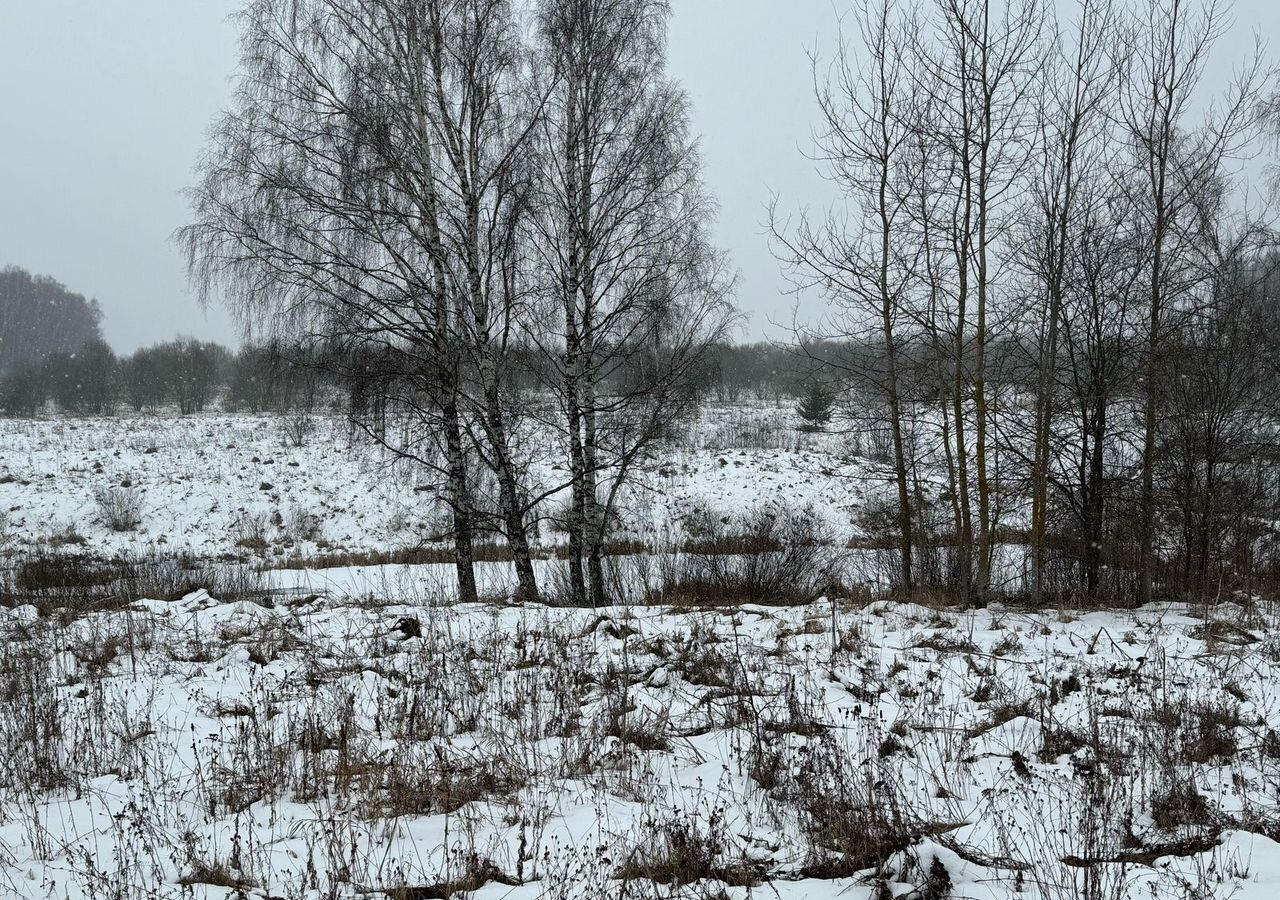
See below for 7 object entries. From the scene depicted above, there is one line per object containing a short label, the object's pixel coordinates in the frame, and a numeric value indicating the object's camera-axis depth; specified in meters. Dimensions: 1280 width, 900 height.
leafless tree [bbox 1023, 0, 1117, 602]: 9.92
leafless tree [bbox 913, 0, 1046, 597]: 9.43
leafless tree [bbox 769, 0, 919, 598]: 10.56
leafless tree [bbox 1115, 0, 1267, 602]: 10.09
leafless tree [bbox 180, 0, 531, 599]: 10.22
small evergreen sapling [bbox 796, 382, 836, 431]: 28.88
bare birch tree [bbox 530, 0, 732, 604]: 10.96
